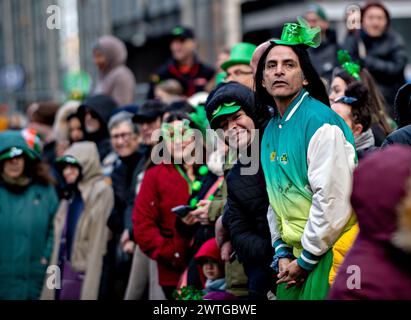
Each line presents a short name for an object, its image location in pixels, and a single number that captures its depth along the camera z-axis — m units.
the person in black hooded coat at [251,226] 11.75
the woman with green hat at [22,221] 17.97
